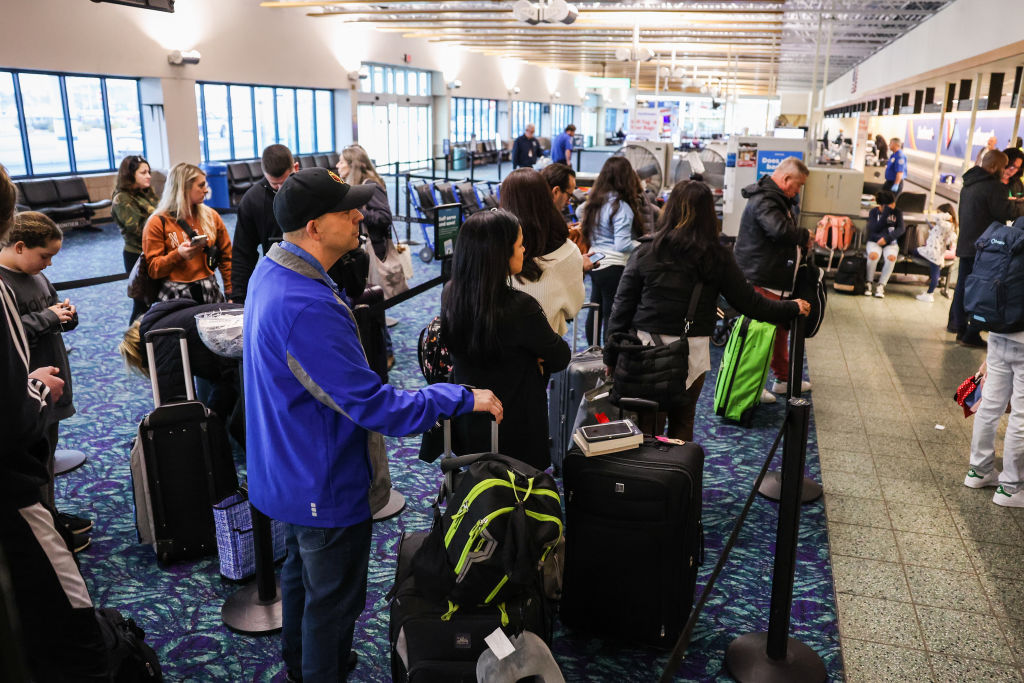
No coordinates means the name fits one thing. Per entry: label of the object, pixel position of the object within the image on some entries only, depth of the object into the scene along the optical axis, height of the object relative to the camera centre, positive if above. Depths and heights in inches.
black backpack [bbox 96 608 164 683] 89.5 -58.8
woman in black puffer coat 142.0 -25.1
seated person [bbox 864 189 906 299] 362.0 -38.1
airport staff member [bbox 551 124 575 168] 668.1 -2.0
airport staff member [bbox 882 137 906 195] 510.7 -12.0
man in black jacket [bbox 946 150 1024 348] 258.5 -17.9
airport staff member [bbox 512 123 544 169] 711.1 -3.1
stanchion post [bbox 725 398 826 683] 99.9 -64.7
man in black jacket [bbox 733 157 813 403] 203.6 -22.0
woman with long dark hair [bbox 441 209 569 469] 101.9 -24.4
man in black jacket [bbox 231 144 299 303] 167.2 -17.8
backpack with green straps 84.0 -41.1
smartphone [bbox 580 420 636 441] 110.3 -39.3
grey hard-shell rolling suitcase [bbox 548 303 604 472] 161.8 -50.1
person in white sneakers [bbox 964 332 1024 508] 160.2 -54.7
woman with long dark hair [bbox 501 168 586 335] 134.5 -17.3
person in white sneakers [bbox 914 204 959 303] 351.6 -42.9
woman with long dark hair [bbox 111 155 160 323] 209.0 -14.9
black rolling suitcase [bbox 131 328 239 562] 130.0 -54.2
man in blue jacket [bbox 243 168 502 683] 78.7 -26.3
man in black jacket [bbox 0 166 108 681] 68.4 -35.9
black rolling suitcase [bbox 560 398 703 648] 106.3 -52.7
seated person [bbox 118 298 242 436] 150.3 -39.7
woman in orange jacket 164.6 -19.9
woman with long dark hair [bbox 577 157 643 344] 205.3 -18.5
